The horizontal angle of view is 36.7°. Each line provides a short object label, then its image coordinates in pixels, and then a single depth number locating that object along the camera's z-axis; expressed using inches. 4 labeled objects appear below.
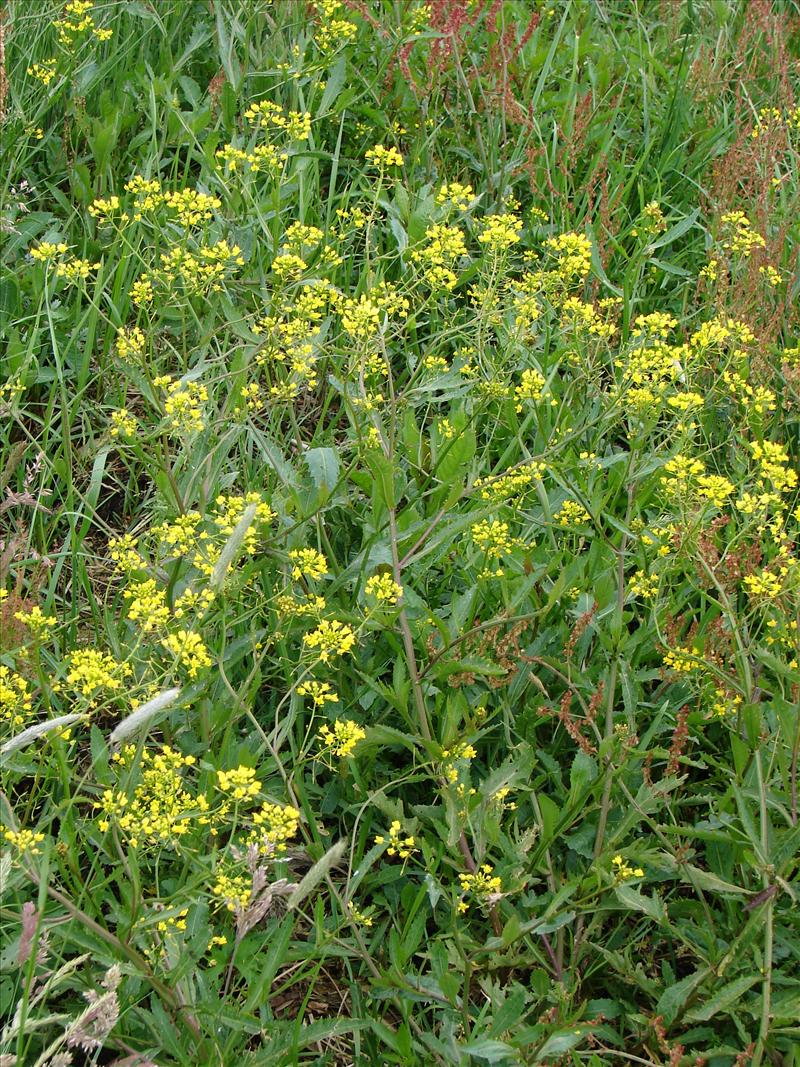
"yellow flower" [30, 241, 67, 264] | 97.9
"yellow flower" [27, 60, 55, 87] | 131.6
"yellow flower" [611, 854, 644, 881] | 85.4
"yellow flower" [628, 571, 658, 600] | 97.4
